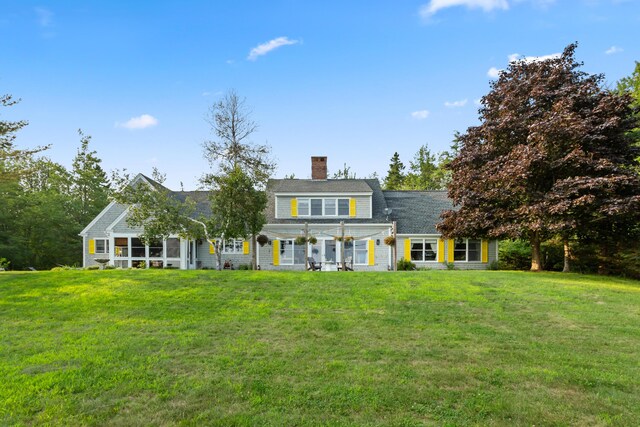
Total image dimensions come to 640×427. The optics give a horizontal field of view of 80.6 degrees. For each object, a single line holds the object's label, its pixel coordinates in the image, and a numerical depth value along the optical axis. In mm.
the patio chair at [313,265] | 18094
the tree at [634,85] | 15395
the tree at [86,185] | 31781
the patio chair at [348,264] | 18350
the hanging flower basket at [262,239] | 18622
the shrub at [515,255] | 20172
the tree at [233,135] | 24969
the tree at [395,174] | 46403
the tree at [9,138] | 12227
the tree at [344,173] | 52812
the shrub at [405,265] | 19766
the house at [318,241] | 20031
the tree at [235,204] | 15305
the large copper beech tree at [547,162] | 13453
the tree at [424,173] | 42375
